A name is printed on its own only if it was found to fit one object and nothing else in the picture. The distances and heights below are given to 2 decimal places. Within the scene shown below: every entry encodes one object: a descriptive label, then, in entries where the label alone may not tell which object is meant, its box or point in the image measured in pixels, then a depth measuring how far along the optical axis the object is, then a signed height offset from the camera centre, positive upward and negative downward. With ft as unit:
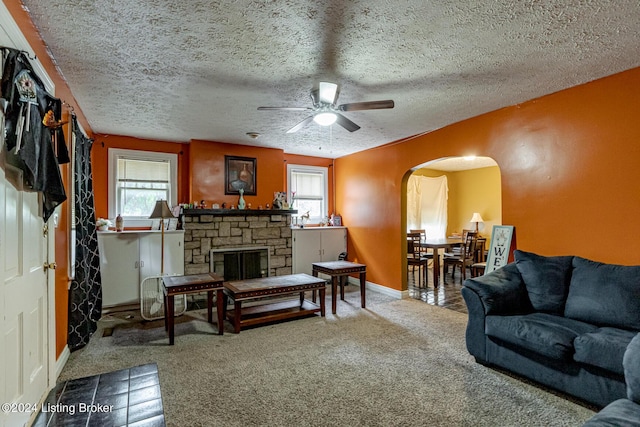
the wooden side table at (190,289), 10.96 -2.59
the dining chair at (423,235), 23.32 -1.59
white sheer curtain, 25.81 +0.77
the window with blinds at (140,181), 16.16 +1.76
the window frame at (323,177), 21.15 +2.53
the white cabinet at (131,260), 14.30 -2.04
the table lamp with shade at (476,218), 24.31 -0.34
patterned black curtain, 10.34 -1.54
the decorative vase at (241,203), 17.71 +0.63
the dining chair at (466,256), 19.35 -2.54
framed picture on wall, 17.80 +2.23
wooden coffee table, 11.88 -3.07
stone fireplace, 16.25 -1.28
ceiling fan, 9.21 +3.18
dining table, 18.67 -1.99
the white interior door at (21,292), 5.38 -1.48
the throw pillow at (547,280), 9.19 -1.96
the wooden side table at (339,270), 14.11 -2.53
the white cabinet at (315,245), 19.12 -1.88
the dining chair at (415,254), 19.02 -2.39
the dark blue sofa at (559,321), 7.07 -2.77
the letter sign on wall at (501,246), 11.96 -1.25
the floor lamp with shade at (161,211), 13.96 +0.17
